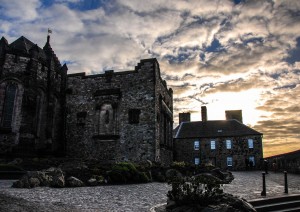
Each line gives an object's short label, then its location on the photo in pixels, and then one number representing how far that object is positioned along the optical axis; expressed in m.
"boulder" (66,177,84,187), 11.35
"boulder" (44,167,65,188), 10.90
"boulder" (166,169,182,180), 15.83
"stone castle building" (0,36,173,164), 20.17
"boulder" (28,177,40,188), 10.64
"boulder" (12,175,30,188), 10.38
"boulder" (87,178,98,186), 12.12
